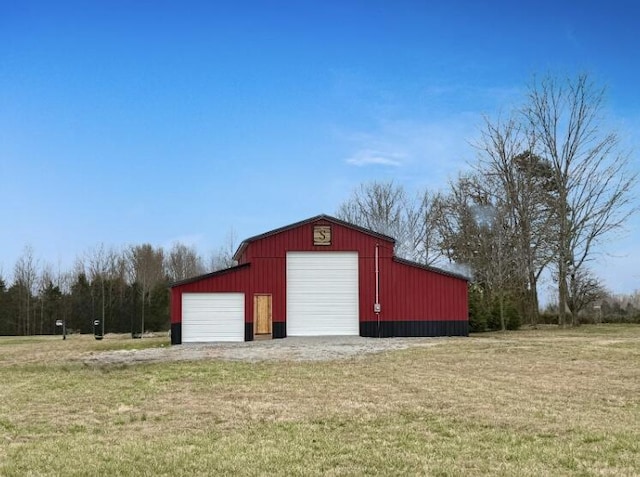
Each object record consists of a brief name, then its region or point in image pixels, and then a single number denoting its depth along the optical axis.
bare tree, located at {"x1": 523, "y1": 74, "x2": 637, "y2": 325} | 34.16
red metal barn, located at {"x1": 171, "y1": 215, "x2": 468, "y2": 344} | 26.67
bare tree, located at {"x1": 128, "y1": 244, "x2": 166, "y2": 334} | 54.44
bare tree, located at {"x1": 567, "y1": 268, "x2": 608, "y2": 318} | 35.47
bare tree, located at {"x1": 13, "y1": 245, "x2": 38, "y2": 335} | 47.97
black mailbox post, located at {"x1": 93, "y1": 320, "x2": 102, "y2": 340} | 35.03
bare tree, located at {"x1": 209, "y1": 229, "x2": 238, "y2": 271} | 59.92
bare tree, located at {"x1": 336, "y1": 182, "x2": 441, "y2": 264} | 47.78
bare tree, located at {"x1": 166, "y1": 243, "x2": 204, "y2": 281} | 60.69
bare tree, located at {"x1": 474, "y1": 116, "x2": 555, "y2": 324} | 35.66
